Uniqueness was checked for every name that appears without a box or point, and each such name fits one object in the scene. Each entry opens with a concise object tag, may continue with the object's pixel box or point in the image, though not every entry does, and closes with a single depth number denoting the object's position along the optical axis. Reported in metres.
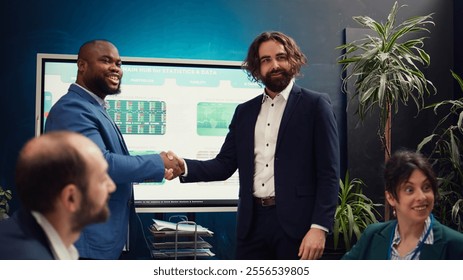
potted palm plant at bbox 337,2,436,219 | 2.37
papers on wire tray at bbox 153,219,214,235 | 2.57
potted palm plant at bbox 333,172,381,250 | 2.35
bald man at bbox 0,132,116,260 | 0.98
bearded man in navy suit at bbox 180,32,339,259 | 1.63
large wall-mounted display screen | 2.64
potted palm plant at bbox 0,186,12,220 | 2.39
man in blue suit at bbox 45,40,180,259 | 1.40
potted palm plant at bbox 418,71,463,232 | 1.72
